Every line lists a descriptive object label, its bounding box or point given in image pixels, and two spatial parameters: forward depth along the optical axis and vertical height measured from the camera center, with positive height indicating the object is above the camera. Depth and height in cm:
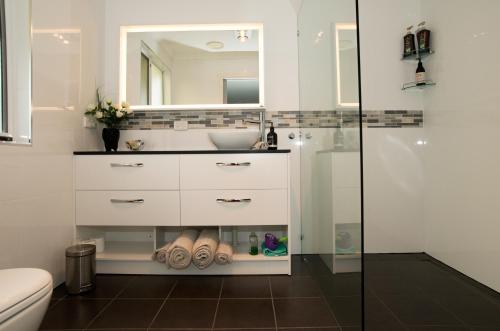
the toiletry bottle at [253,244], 192 -55
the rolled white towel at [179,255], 172 -54
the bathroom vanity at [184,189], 182 -13
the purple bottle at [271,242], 194 -53
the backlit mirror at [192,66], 229 +89
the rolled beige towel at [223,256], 175 -56
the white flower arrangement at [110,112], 205 +45
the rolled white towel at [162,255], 177 -56
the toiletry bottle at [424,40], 213 +101
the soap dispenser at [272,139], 212 +24
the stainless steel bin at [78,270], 162 -59
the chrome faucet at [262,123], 223 +39
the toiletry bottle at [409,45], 219 +100
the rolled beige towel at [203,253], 173 -53
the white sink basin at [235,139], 200 +23
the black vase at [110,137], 210 +26
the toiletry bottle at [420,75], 217 +75
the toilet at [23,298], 79 -39
